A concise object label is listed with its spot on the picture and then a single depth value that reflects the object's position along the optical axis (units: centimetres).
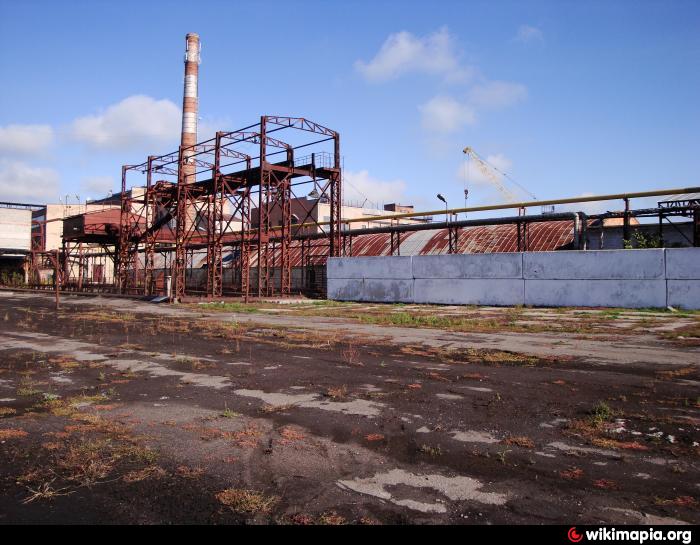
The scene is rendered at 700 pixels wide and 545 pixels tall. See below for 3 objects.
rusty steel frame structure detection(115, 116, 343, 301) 2834
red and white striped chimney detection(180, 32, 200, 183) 4506
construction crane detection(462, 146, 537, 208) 8250
